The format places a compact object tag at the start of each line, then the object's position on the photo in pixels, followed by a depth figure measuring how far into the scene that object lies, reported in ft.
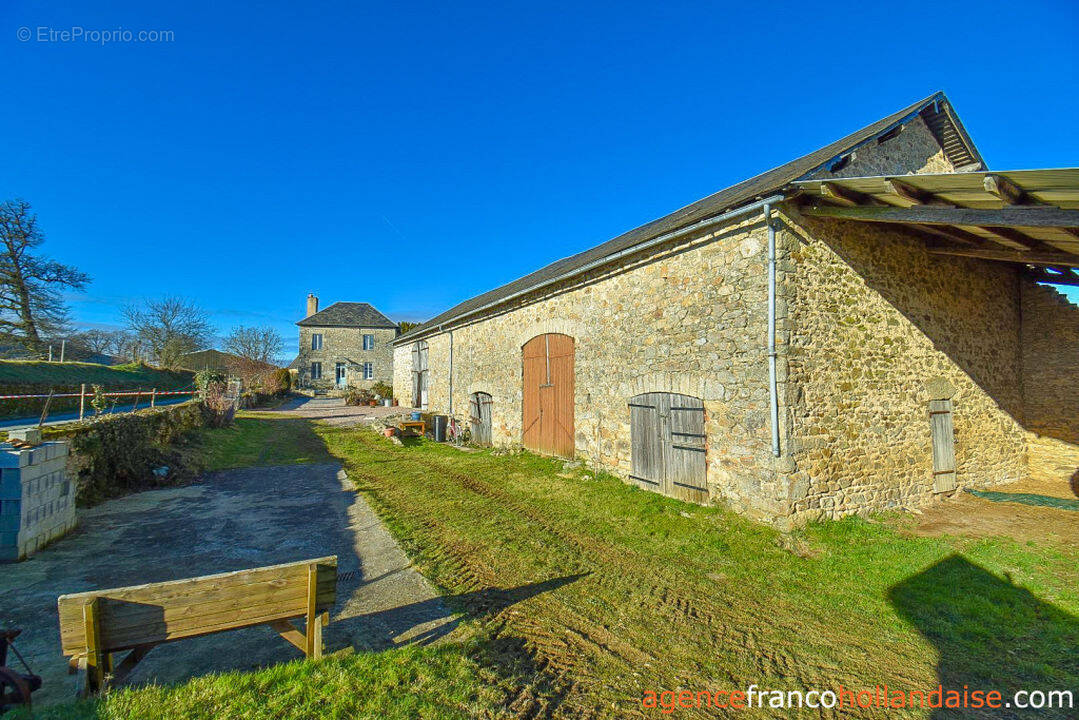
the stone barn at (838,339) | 19.39
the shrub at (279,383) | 98.04
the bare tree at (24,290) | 63.31
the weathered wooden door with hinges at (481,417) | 44.75
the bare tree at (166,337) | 99.81
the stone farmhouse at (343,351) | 127.34
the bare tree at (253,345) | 144.25
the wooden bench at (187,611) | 8.05
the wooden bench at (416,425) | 48.07
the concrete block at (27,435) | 16.98
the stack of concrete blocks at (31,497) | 15.72
